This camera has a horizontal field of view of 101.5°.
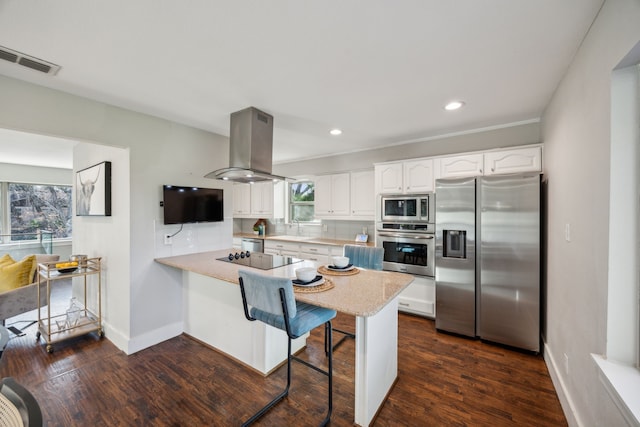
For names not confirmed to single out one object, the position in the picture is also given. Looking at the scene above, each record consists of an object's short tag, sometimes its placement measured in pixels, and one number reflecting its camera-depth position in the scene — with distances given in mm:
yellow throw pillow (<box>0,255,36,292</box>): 3027
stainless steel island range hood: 2477
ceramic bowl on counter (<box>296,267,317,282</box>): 1771
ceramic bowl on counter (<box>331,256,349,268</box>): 2203
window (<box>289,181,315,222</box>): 5000
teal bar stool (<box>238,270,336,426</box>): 1457
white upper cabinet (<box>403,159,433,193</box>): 3303
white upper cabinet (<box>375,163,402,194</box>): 3543
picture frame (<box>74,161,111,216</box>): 2793
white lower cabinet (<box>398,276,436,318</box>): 3240
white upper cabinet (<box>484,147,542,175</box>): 2666
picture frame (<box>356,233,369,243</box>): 4082
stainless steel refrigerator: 2520
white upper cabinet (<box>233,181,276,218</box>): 5211
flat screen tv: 2809
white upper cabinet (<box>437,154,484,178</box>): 2982
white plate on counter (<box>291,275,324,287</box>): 1755
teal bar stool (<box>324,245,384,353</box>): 2553
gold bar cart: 2660
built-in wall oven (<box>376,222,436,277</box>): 3229
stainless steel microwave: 3256
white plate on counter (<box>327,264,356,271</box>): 2187
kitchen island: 1606
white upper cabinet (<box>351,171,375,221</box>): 4027
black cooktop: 2441
